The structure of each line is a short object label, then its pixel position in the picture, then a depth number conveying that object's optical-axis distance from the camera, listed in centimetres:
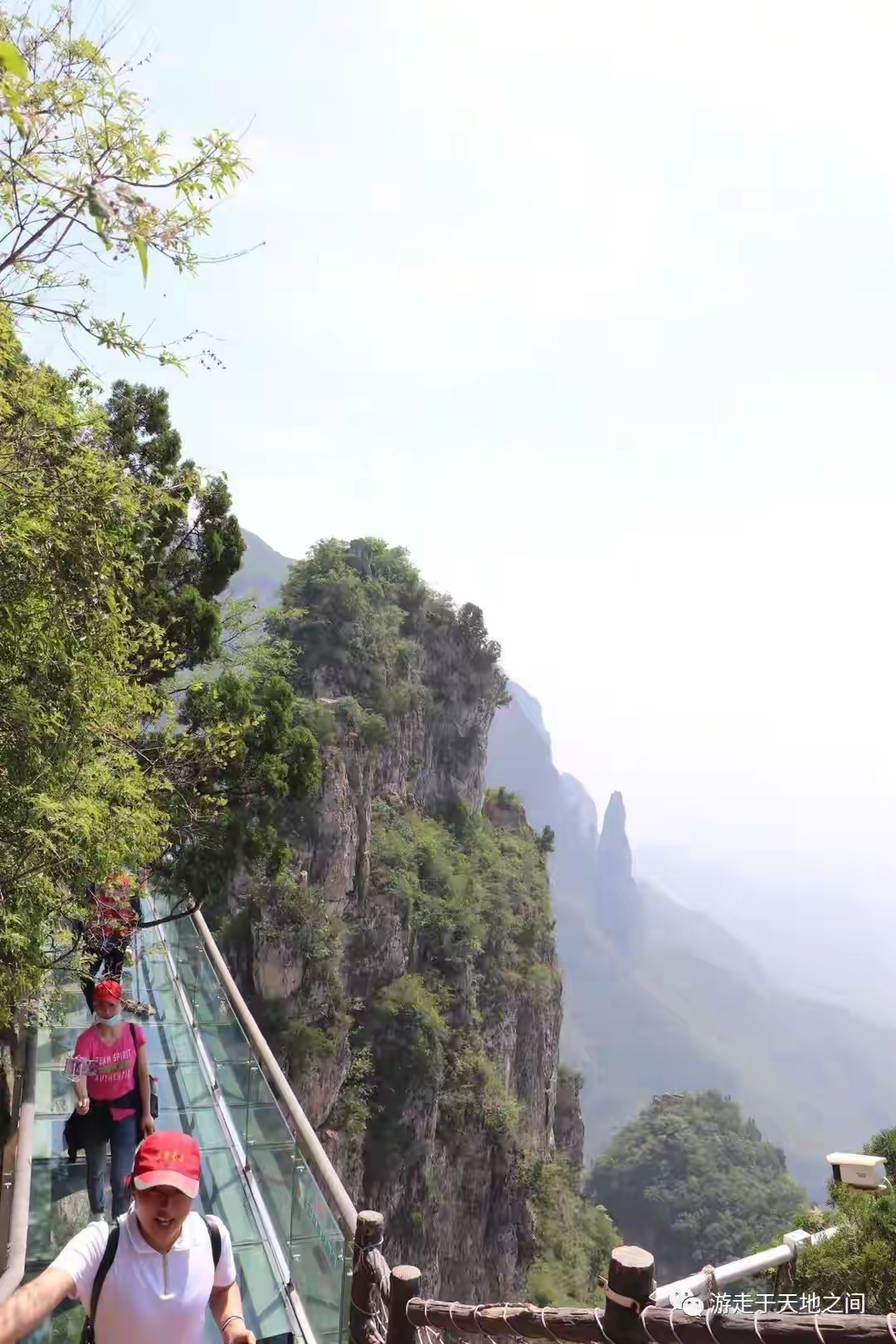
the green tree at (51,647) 427
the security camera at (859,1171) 777
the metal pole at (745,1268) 440
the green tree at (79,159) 341
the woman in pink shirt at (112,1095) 416
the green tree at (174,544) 918
